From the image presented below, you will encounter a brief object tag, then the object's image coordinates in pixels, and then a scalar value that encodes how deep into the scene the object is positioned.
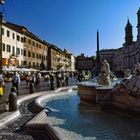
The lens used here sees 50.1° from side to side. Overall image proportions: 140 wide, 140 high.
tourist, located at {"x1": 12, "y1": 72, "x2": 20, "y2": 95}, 10.67
